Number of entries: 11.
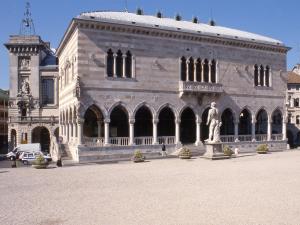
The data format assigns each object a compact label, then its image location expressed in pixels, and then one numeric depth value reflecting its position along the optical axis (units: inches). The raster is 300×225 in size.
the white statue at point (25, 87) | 2049.7
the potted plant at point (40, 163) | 964.6
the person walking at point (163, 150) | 1249.9
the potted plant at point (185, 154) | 1119.0
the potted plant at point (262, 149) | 1288.1
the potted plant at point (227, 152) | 1116.6
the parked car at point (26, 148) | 1636.0
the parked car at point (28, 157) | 1307.8
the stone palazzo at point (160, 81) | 1164.2
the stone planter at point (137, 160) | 1066.1
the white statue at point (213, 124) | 1096.8
